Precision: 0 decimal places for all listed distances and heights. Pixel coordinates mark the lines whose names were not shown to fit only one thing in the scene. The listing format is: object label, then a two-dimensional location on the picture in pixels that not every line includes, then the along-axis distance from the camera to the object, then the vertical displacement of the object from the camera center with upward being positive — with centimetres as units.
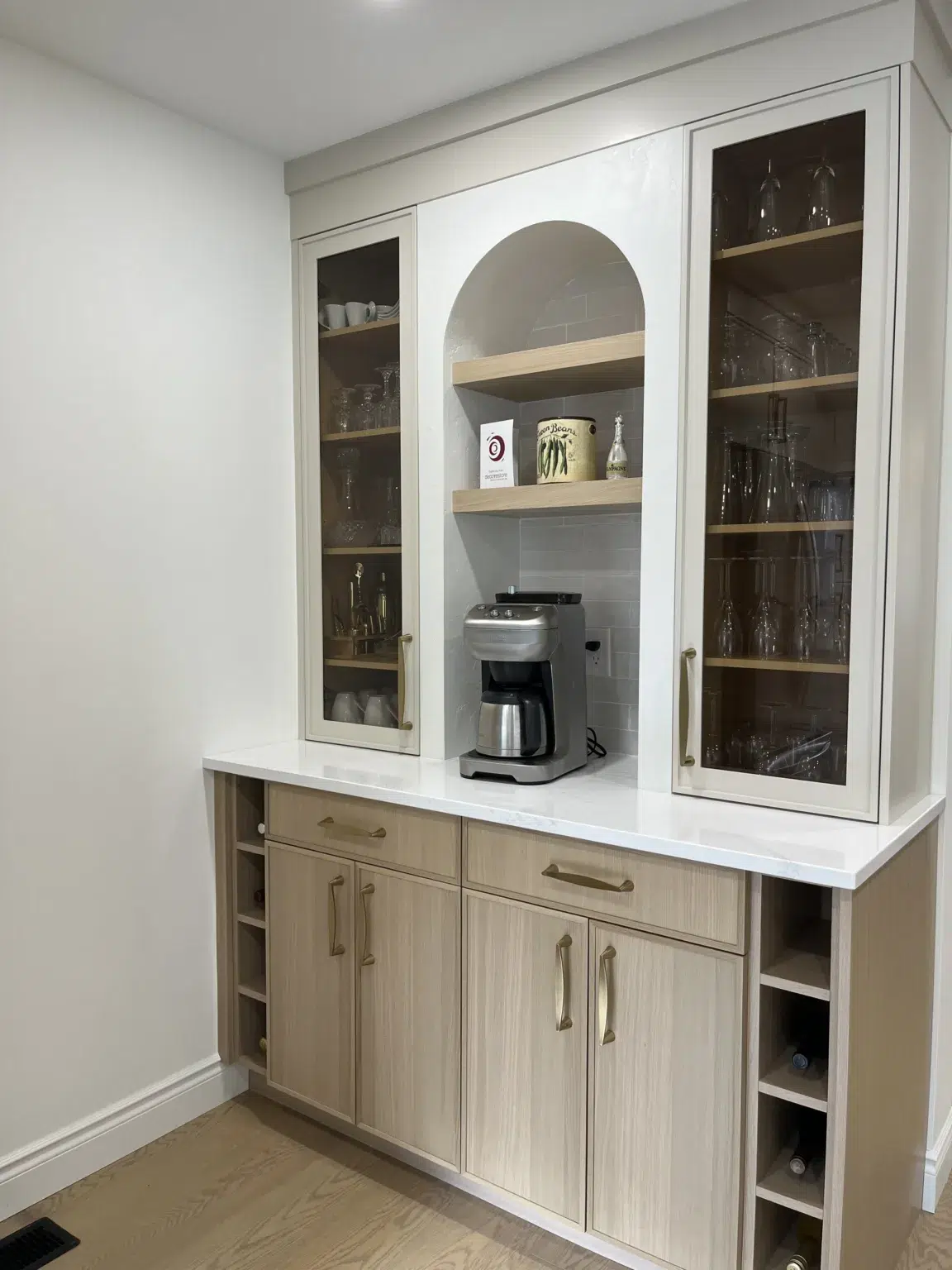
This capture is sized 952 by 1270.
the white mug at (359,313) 262 +72
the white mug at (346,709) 270 -40
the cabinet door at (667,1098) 172 -100
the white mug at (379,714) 263 -40
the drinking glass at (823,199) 188 +74
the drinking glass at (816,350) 189 +45
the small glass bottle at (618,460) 227 +27
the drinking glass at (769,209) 195 +75
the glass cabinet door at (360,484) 256 +24
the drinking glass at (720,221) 201 +75
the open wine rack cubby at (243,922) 256 -96
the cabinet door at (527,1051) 191 -101
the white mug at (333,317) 267 +72
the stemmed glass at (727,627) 204 -12
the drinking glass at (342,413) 268 +45
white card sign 245 +30
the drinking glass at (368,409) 263 +45
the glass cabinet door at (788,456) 184 +24
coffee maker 220 -28
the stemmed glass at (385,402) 259 +47
